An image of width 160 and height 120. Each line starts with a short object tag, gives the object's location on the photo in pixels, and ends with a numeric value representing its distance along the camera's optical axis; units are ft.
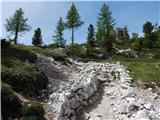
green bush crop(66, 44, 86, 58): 68.41
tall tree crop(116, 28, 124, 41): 121.32
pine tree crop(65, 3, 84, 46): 87.29
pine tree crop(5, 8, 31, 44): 77.95
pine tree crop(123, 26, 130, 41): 124.90
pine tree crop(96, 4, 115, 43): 96.90
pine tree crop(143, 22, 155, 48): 98.52
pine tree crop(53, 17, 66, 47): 94.46
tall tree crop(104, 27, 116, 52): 82.08
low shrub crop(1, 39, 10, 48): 42.53
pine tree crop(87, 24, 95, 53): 96.43
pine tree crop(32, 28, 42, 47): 90.34
